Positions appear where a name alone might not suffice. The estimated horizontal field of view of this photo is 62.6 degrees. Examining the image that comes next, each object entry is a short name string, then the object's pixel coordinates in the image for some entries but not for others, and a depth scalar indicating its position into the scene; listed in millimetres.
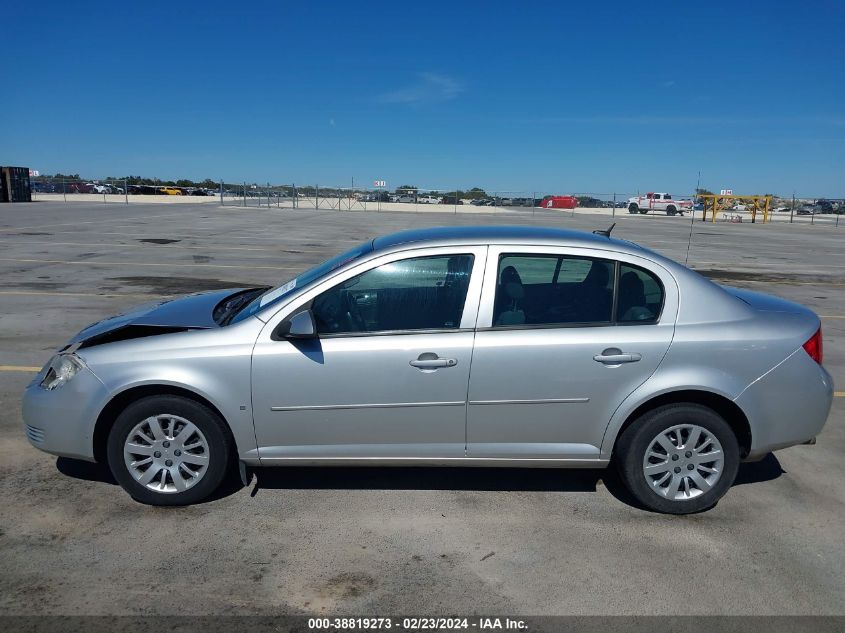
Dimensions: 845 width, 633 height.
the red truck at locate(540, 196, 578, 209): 60147
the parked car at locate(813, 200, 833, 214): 64812
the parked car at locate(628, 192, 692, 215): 55469
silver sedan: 3850
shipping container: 41625
